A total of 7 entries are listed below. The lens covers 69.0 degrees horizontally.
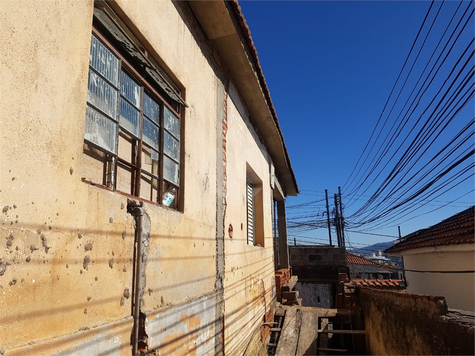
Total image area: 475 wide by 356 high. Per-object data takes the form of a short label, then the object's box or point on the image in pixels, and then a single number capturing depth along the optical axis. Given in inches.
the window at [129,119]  99.0
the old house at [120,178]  69.3
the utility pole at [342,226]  1026.1
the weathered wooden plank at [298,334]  246.4
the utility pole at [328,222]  1114.1
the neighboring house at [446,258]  354.3
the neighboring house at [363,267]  1349.3
